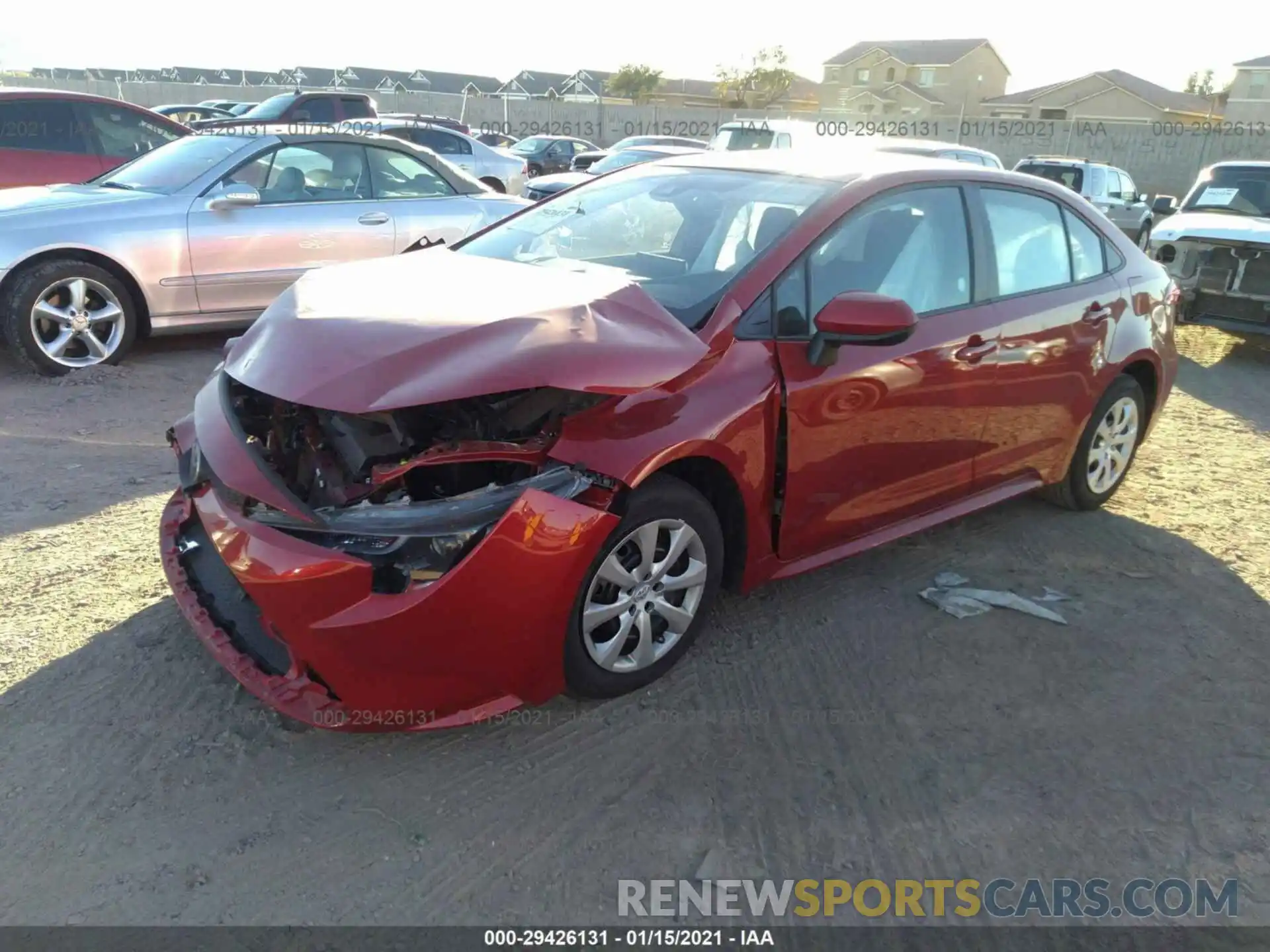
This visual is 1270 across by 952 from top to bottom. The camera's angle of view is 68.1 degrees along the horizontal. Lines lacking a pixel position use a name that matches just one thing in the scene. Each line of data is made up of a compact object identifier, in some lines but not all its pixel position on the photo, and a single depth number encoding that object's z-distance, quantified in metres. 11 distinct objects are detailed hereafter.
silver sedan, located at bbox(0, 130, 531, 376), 5.93
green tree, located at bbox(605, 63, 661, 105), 71.12
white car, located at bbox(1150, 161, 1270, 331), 8.20
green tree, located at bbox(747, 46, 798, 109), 69.38
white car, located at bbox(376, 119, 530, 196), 12.80
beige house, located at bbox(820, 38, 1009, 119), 61.88
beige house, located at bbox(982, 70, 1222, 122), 54.94
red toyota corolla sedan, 2.54
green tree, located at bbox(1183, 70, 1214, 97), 82.31
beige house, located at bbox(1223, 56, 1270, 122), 49.53
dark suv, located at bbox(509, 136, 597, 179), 24.41
